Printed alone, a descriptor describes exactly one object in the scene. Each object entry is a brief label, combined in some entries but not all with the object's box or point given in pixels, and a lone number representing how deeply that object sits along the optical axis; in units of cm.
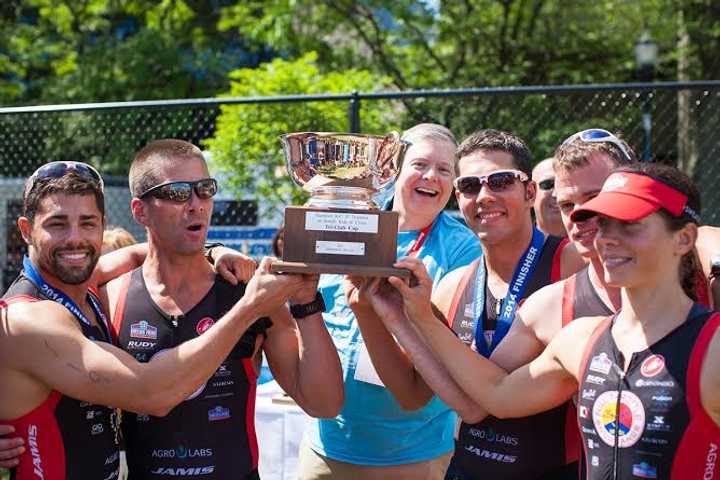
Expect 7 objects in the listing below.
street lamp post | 1183
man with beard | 282
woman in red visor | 236
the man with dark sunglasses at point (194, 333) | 314
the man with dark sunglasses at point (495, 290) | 305
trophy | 287
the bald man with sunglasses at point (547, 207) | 514
